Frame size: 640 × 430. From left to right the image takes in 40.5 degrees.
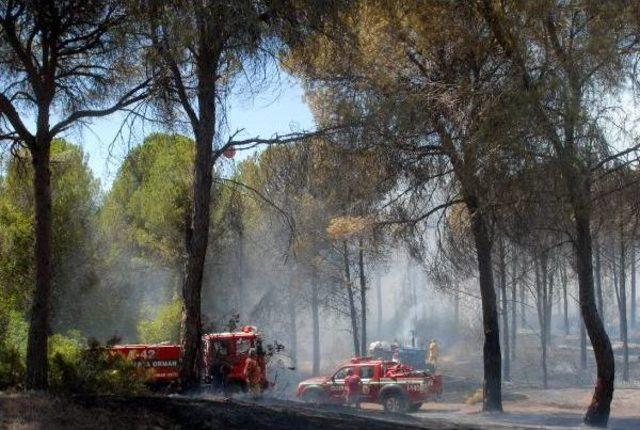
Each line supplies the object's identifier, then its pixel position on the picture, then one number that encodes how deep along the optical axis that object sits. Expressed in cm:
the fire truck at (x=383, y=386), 2419
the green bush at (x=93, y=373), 1379
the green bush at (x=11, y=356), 1367
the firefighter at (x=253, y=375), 1978
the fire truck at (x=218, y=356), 2091
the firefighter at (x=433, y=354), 3638
